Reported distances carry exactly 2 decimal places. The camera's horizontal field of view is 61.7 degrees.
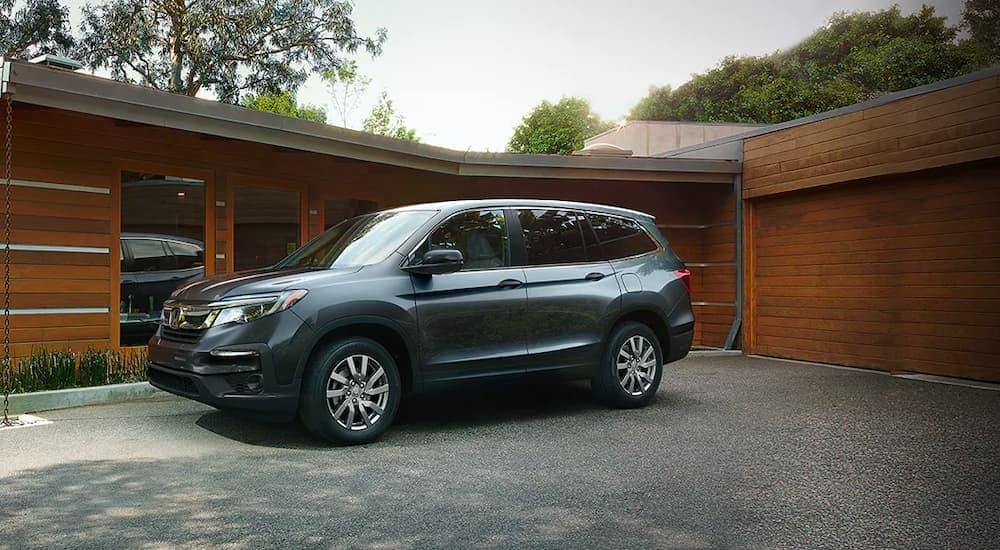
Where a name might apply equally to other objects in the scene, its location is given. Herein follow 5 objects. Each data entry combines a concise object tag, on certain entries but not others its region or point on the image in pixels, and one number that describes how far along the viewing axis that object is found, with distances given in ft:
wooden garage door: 31.01
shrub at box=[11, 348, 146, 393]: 26.22
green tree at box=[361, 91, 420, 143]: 166.32
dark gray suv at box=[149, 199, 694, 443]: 19.03
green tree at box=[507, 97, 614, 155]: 175.73
